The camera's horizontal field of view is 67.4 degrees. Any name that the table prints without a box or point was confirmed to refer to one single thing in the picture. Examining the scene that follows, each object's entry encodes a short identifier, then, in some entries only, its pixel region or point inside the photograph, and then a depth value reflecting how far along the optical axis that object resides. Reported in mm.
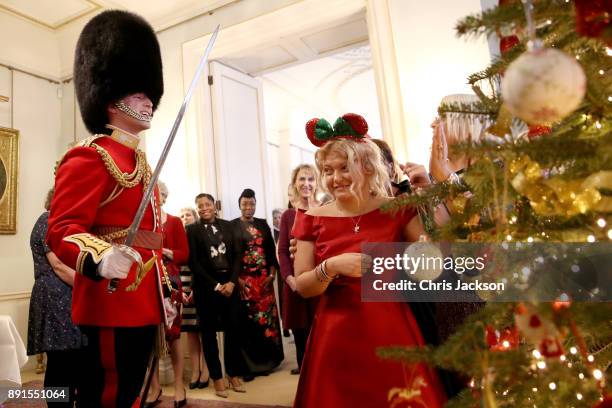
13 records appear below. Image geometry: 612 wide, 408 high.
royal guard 1230
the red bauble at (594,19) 642
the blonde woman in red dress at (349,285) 1252
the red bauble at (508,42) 991
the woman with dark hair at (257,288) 3705
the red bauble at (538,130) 959
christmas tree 591
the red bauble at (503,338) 866
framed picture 4660
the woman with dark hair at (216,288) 3457
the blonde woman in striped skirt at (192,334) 3559
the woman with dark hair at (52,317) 2508
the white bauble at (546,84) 572
